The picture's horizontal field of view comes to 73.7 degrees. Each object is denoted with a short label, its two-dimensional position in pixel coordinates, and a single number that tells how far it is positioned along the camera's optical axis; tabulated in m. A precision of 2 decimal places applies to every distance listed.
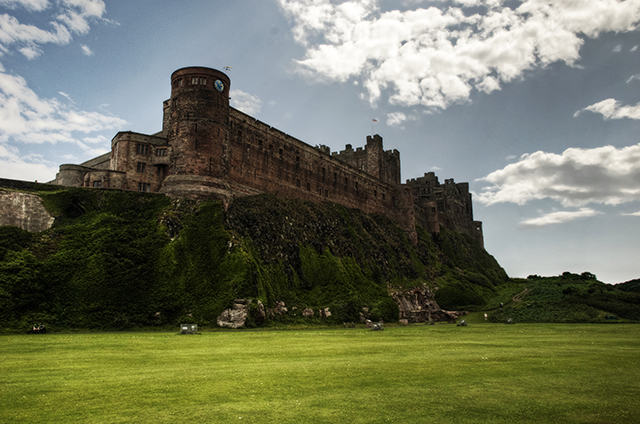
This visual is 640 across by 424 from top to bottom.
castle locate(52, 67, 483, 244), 44.09
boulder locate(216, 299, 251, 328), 33.25
